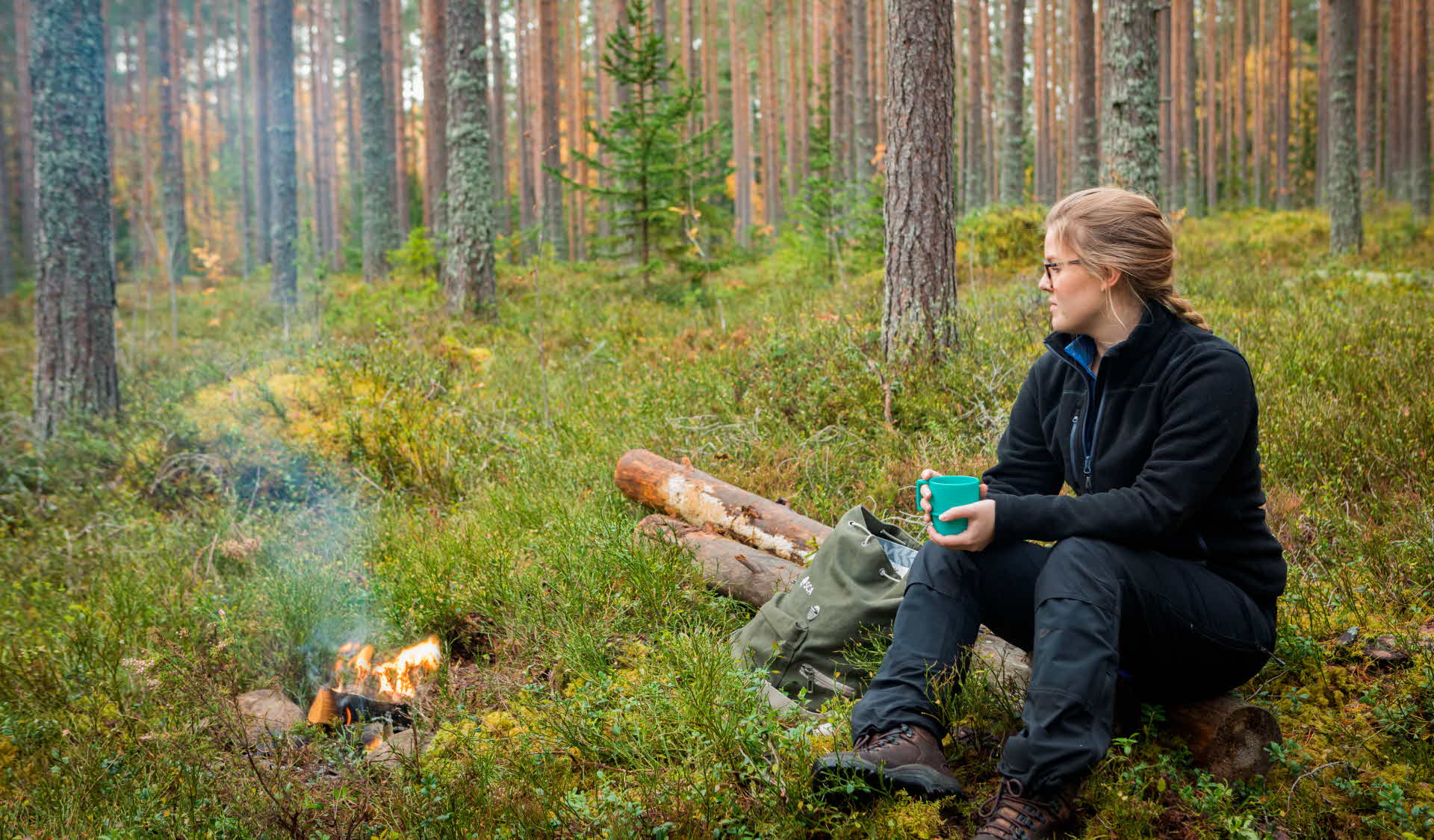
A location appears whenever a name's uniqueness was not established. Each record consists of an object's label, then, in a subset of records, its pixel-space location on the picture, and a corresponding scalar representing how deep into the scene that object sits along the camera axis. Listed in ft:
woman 7.19
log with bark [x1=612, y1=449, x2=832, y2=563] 13.37
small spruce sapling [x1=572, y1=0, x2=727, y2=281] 35.01
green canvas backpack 10.22
